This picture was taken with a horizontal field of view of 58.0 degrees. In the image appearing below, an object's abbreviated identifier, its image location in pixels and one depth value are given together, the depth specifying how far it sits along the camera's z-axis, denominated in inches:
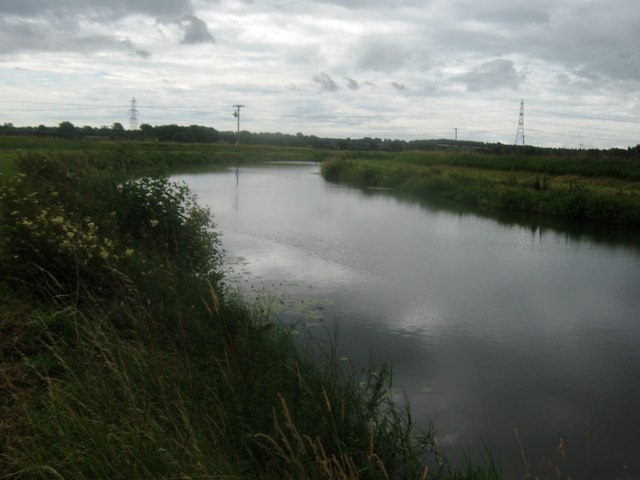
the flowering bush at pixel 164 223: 284.4
